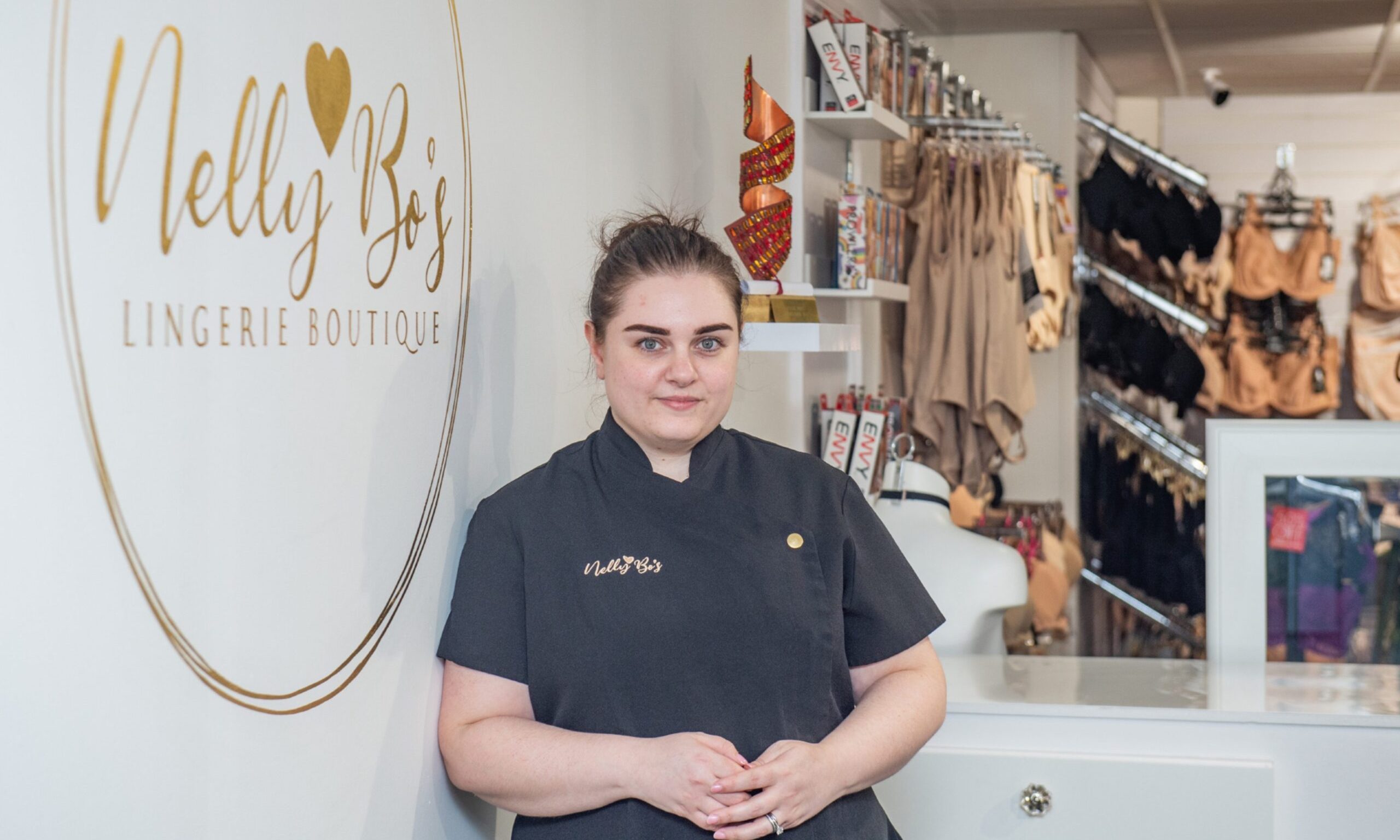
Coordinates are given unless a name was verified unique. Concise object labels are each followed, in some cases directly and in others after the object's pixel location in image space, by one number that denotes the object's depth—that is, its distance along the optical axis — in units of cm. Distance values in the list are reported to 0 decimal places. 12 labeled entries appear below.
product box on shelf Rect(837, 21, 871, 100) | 346
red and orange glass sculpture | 253
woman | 147
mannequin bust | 282
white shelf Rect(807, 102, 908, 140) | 344
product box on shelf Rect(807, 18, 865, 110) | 342
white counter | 214
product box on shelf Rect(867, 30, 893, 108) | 367
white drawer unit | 213
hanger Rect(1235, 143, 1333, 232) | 654
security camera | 675
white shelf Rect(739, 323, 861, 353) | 253
